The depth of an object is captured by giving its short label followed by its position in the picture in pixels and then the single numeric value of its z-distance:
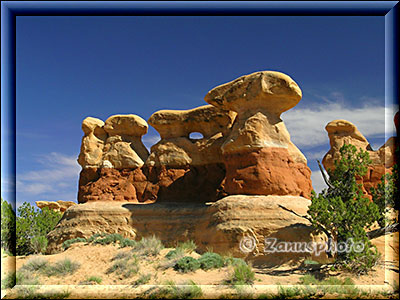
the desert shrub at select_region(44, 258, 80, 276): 17.90
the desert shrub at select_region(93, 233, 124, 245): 22.08
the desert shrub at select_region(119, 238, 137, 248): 21.48
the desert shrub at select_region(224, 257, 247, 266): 18.01
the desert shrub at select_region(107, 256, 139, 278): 17.42
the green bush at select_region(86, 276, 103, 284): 16.94
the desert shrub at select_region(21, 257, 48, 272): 18.33
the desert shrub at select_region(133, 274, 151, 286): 16.44
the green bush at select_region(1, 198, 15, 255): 15.89
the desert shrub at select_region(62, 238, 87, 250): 23.64
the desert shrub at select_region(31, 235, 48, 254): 23.22
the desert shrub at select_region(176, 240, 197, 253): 21.05
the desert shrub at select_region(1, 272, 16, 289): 13.77
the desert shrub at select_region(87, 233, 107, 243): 22.91
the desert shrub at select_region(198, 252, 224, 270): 17.63
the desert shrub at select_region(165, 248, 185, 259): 18.93
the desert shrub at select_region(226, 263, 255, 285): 15.73
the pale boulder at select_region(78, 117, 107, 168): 32.59
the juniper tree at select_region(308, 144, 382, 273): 16.50
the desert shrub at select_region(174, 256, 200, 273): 17.23
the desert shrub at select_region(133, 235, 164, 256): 19.73
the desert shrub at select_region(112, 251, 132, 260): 19.44
